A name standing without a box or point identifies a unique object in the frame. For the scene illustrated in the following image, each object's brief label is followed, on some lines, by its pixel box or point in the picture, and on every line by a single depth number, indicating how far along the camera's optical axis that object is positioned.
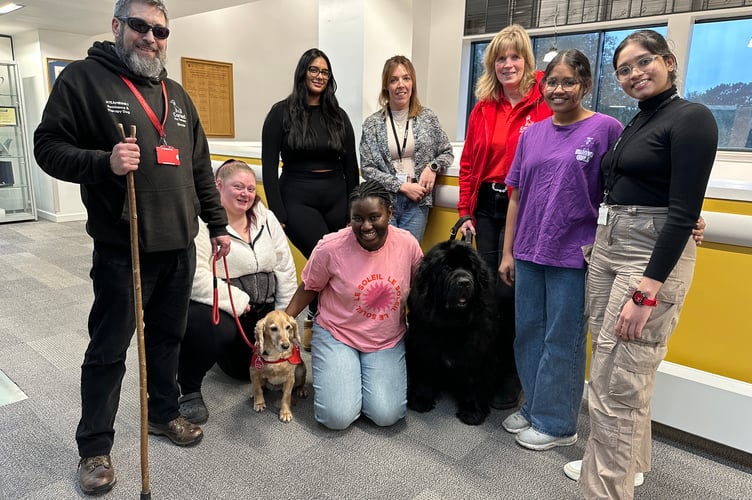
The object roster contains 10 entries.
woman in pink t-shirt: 2.21
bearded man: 1.55
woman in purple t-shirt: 1.81
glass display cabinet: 6.71
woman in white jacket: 2.32
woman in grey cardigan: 2.67
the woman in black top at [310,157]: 2.64
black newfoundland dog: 2.19
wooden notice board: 7.59
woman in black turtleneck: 1.34
